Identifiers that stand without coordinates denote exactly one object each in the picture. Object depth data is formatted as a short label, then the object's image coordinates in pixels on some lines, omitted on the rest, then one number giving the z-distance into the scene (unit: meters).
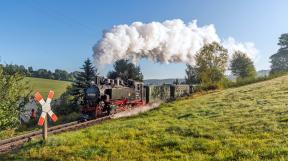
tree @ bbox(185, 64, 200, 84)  89.21
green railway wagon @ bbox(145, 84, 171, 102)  43.89
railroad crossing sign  12.23
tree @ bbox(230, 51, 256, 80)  94.06
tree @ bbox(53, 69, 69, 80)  132.25
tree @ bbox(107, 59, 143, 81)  53.14
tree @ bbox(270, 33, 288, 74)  109.12
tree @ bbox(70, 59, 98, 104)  45.30
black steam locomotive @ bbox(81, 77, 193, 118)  28.23
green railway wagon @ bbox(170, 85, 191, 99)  47.19
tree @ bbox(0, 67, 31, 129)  24.83
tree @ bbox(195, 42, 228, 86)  55.72
